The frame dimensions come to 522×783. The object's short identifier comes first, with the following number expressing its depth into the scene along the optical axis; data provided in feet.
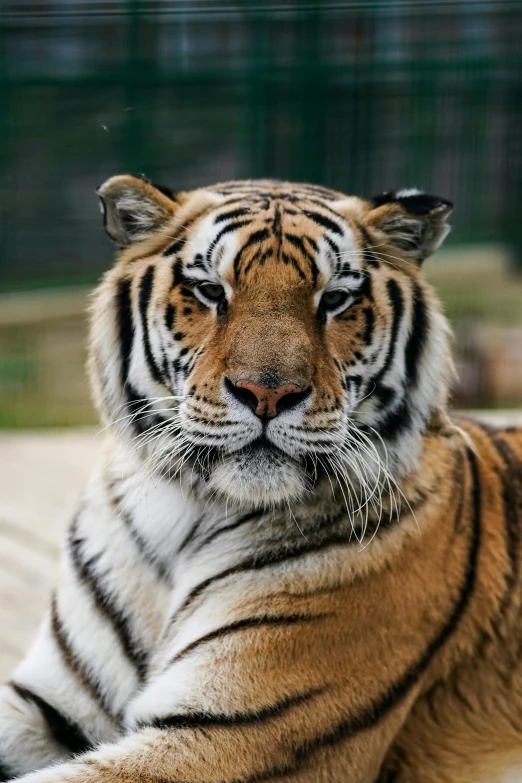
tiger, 18.57
